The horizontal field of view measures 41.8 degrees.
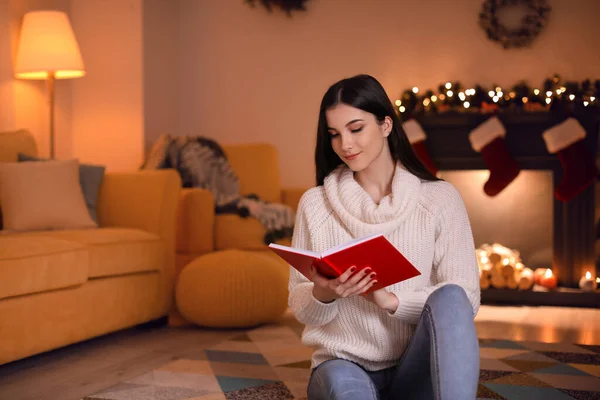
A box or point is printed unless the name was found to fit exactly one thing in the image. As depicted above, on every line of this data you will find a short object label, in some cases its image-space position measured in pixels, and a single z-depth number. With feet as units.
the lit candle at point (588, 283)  13.60
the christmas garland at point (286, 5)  16.65
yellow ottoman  10.73
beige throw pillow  10.27
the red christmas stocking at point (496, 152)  14.20
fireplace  13.89
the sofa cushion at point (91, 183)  11.44
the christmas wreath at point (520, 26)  15.12
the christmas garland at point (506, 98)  13.85
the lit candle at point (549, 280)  13.87
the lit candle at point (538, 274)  14.07
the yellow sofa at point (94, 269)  8.34
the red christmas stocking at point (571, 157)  13.71
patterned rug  7.43
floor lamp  13.02
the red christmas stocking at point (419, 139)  14.64
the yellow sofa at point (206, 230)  12.50
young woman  5.11
